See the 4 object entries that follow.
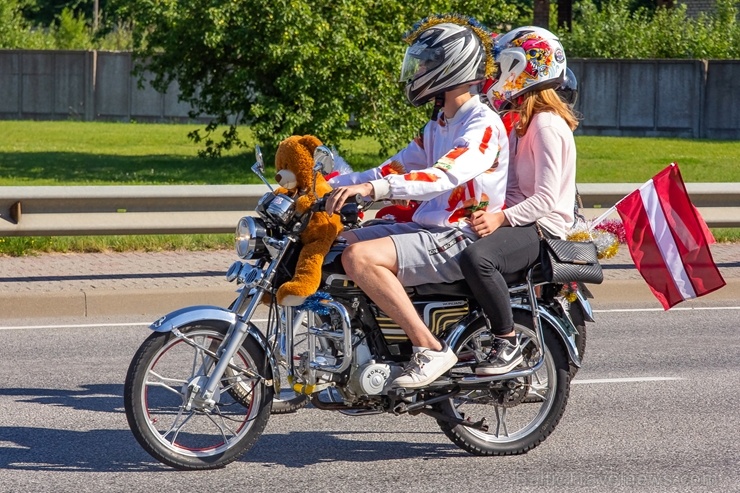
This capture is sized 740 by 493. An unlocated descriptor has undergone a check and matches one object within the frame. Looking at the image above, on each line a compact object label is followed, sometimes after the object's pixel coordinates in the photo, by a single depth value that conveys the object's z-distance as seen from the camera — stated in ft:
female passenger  35.55
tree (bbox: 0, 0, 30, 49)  273.95
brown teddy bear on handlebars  33.88
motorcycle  34.24
